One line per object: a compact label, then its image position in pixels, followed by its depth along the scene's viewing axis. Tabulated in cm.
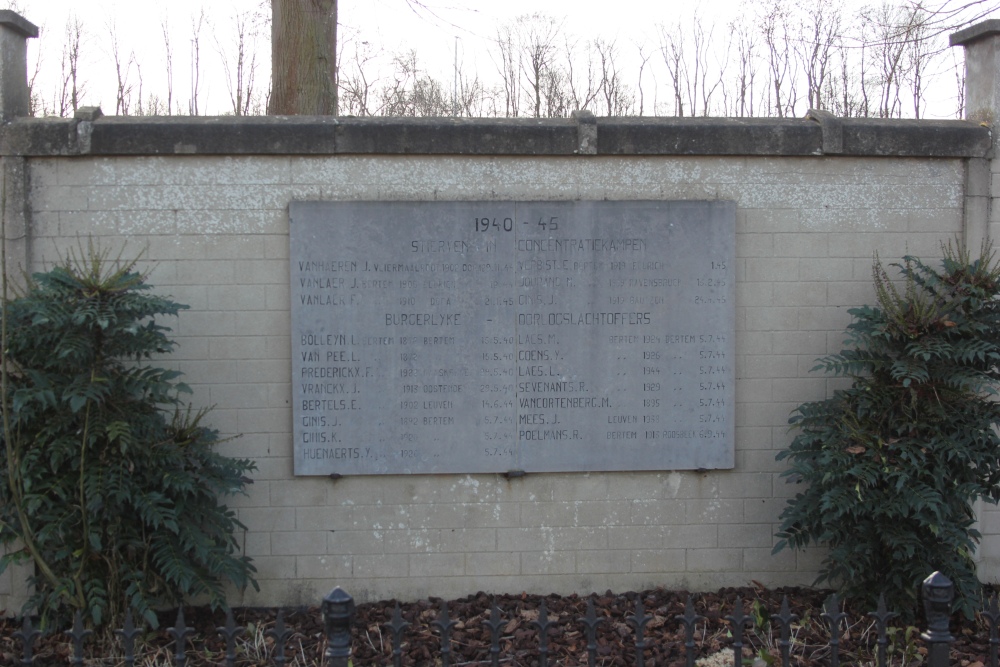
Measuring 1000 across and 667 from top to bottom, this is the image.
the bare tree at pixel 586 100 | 1639
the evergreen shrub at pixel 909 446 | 464
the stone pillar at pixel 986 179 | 535
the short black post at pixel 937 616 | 288
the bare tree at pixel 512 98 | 1753
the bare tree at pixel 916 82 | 1556
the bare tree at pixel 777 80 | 1608
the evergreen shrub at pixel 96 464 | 438
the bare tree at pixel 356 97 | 1628
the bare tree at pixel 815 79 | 1658
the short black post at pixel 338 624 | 274
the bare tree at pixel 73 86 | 1733
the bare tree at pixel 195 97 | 1718
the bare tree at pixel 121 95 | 1709
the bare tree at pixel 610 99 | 1634
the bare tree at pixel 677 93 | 1644
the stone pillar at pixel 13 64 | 507
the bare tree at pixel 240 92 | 1706
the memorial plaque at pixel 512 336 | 516
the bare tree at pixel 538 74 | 1722
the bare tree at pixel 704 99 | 1644
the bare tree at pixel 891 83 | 1625
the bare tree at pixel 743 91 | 1647
